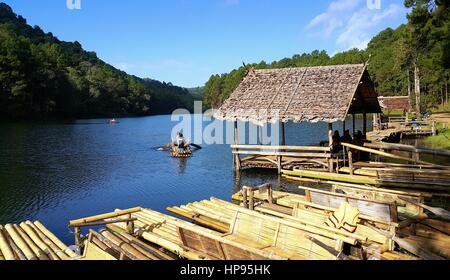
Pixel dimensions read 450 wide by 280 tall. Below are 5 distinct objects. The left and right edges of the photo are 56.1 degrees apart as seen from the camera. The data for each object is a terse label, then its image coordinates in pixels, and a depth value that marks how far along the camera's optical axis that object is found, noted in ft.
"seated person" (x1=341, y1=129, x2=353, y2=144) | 82.94
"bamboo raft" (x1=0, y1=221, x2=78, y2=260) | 34.68
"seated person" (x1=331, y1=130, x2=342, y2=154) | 75.93
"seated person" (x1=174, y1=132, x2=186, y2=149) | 112.06
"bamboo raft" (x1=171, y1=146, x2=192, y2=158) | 110.32
